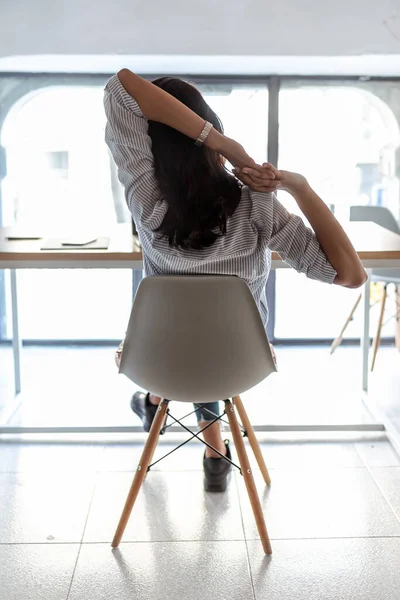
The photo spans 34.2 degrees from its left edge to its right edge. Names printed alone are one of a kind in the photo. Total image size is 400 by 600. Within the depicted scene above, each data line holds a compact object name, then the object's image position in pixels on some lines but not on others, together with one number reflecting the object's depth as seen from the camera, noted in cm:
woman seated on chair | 155
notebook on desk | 208
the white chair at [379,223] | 325
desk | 201
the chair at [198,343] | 154
